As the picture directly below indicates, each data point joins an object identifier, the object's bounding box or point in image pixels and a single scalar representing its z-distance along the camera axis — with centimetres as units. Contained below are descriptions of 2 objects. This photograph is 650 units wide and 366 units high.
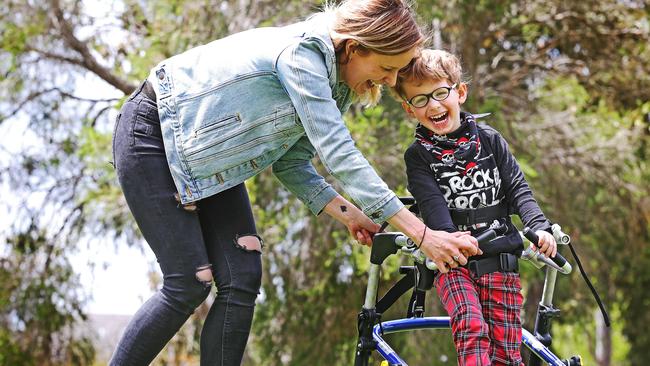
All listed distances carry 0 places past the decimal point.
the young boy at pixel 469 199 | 579
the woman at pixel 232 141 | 513
